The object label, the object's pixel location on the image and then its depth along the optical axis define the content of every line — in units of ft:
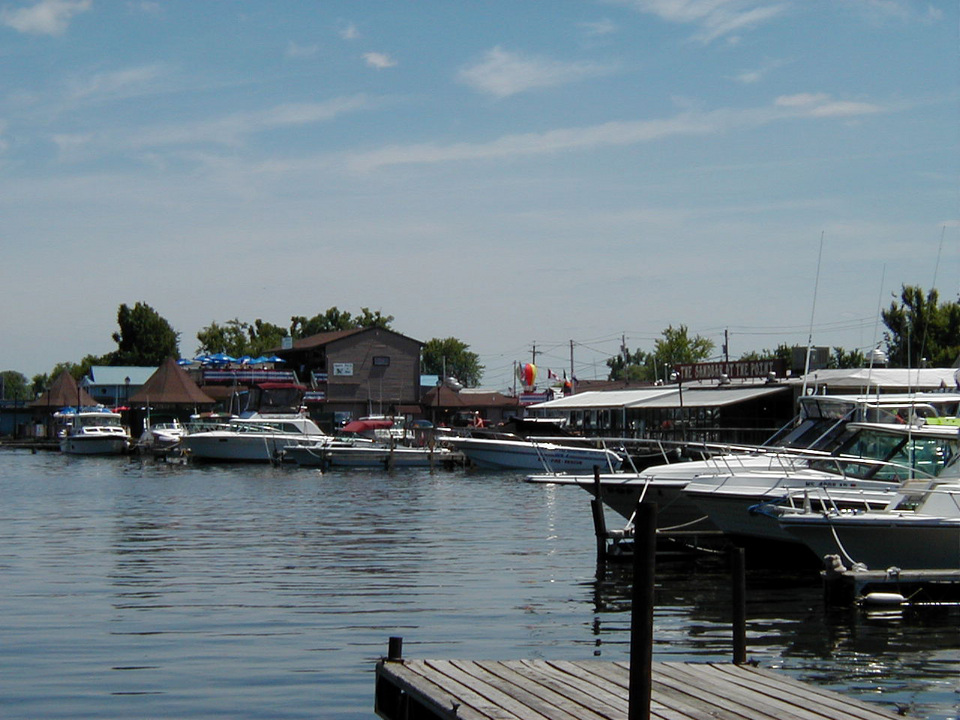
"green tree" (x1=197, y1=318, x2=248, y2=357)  532.73
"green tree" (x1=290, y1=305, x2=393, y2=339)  573.74
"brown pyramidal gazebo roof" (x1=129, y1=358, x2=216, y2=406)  320.70
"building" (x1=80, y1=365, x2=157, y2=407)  409.28
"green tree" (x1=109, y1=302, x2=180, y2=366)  480.64
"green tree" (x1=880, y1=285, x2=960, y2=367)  273.95
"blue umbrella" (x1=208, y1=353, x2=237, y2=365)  384.10
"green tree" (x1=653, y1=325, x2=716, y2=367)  380.37
